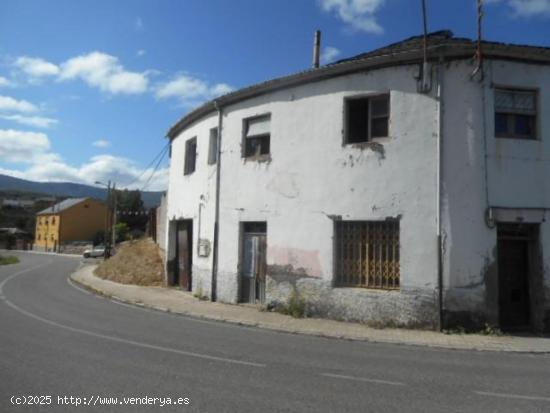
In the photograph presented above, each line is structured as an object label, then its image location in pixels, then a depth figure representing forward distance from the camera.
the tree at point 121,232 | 63.08
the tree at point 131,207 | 77.31
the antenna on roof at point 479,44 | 12.13
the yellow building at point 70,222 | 78.69
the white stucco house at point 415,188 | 12.18
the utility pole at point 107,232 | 42.53
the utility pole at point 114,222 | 49.39
